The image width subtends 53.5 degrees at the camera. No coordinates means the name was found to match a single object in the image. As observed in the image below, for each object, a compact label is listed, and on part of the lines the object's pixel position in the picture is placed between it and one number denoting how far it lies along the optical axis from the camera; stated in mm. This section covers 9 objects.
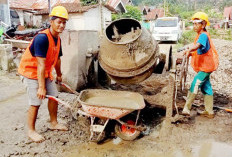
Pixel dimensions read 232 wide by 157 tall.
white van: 16812
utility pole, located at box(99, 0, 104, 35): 19261
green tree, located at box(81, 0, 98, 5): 21516
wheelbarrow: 2965
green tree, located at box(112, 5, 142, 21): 24891
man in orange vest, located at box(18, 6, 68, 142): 2945
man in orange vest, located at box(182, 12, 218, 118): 3704
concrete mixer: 3635
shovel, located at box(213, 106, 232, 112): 4320
